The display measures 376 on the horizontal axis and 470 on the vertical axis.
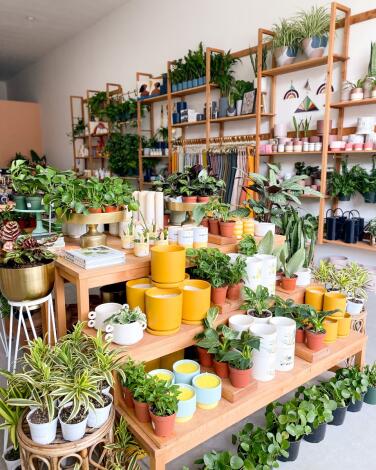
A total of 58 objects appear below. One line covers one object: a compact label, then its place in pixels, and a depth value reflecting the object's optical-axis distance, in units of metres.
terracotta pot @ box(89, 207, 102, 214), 1.87
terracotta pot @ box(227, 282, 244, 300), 1.95
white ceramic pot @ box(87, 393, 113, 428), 1.27
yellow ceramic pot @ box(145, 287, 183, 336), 1.62
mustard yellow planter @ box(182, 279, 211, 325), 1.74
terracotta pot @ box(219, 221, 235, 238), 2.25
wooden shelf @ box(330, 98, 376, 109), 3.31
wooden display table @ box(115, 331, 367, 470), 1.32
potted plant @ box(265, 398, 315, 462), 1.68
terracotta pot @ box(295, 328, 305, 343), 1.93
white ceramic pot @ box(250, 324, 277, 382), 1.65
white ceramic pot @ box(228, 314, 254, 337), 1.76
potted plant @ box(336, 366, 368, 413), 1.97
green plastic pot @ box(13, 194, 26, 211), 2.92
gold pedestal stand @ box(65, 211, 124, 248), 1.87
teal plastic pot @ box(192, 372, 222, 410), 1.50
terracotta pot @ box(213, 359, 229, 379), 1.65
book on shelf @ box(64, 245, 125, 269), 1.71
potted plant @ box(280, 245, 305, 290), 2.21
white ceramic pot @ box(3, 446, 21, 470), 1.51
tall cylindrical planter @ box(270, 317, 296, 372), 1.72
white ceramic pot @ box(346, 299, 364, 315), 2.31
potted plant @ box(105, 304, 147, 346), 1.56
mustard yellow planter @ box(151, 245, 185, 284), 1.73
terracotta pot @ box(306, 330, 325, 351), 1.85
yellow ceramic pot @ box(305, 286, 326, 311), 2.16
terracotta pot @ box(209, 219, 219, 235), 2.32
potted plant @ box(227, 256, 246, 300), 1.88
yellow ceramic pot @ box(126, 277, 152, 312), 1.71
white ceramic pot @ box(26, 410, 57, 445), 1.19
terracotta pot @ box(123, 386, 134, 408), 1.48
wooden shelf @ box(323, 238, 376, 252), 3.44
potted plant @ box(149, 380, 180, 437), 1.32
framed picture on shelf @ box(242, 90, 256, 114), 4.20
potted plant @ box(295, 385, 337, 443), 1.77
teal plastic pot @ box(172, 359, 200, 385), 1.60
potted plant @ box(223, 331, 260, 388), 1.57
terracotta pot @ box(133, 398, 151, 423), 1.39
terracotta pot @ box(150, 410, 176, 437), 1.31
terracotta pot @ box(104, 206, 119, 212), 1.91
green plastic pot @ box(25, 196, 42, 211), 2.86
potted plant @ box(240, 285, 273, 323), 1.88
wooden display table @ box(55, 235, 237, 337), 1.66
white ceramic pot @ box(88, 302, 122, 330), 1.65
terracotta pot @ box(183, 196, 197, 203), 2.36
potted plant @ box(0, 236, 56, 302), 1.65
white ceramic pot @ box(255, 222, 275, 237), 2.38
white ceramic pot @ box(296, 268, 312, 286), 2.33
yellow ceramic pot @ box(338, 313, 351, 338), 2.04
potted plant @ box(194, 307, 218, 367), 1.72
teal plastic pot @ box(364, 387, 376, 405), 2.06
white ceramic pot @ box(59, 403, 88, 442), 1.21
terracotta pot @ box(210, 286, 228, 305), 1.88
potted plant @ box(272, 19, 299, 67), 3.77
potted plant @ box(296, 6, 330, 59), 3.56
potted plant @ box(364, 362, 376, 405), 2.06
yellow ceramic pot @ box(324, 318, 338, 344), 1.97
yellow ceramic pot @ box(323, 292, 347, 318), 2.07
